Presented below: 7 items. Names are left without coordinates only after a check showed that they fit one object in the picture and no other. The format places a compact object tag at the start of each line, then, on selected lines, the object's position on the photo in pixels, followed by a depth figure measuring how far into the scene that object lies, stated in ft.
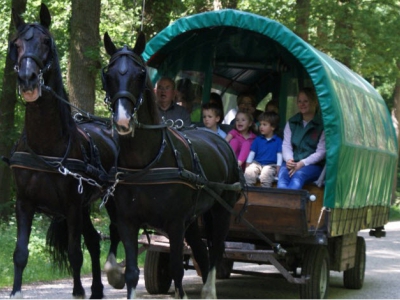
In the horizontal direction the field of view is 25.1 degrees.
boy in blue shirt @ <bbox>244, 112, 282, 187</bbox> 34.50
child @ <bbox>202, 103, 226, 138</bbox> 36.32
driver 33.91
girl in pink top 35.70
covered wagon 31.81
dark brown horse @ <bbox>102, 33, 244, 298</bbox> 23.72
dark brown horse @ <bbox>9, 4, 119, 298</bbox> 25.03
